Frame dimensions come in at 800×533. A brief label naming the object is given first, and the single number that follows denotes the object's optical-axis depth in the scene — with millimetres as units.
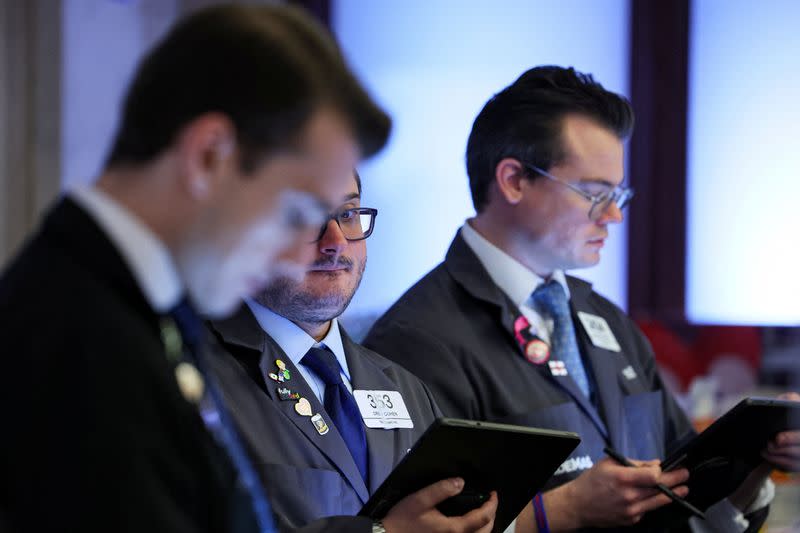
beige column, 3730
